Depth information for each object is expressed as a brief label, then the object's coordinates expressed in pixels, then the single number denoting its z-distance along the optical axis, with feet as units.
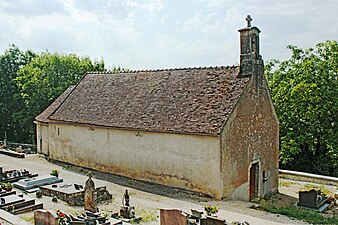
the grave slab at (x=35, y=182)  64.64
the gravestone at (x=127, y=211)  48.85
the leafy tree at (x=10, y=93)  153.28
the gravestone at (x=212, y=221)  40.81
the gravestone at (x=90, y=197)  51.11
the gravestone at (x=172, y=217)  40.57
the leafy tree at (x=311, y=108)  90.84
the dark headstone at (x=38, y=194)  59.64
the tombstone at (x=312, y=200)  61.05
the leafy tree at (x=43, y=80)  139.54
